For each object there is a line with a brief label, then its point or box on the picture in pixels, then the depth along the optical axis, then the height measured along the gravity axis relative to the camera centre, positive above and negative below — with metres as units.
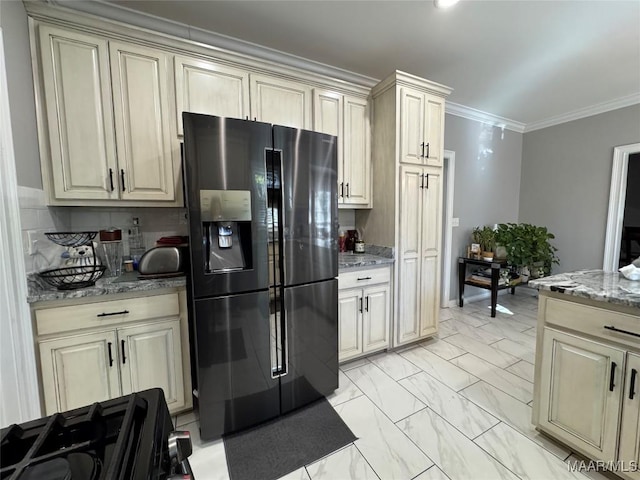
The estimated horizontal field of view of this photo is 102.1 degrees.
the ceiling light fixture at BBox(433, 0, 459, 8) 1.65 +1.37
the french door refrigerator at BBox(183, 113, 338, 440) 1.43 -0.29
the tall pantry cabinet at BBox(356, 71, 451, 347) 2.30 +0.25
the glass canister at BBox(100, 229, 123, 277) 1.75 -0.26
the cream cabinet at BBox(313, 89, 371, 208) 2.27 +0.75
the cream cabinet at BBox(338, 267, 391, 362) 2.18 -0.83
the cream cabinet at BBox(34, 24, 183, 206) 1.51 +0.61
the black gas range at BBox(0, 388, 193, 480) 0.40 -0.40
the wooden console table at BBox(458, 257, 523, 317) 3.19 -0.80
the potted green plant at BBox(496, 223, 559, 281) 3.41 -0.41
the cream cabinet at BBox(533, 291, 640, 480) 1.17 -0.82
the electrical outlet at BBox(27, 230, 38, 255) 1.34 -0.12
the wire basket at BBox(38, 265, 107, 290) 1.39 -0.31
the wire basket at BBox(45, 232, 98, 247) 1.45 -0.11
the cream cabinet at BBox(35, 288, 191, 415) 1.37 -0.75
